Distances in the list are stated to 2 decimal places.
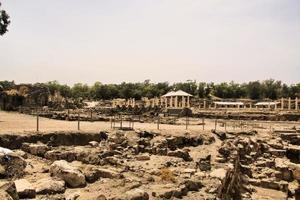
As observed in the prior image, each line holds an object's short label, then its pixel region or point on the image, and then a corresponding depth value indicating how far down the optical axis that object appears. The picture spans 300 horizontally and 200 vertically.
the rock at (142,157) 15.12
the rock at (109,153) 13.99
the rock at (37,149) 14.23
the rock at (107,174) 10.77
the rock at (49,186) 8.82
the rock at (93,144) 17.54
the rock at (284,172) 20.19
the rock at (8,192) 6.36
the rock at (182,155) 15.89
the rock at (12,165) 9.72
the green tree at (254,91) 81.88
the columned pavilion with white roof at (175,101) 52.78
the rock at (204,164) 13.58
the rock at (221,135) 23.72
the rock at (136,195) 8.53
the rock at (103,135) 19.89
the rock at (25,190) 8.22
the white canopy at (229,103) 58.53
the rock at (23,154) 12.85
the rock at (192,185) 10.40
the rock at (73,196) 8.59
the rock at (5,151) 10.75
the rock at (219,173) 12.20
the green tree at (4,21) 28.17
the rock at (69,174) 9.76
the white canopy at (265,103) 56.54
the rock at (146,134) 21.01
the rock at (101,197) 8.12
